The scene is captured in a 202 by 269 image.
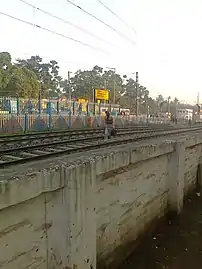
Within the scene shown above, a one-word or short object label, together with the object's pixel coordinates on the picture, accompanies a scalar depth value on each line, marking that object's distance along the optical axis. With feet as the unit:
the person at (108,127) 27.67
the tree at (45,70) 167.95
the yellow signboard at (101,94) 89.65
